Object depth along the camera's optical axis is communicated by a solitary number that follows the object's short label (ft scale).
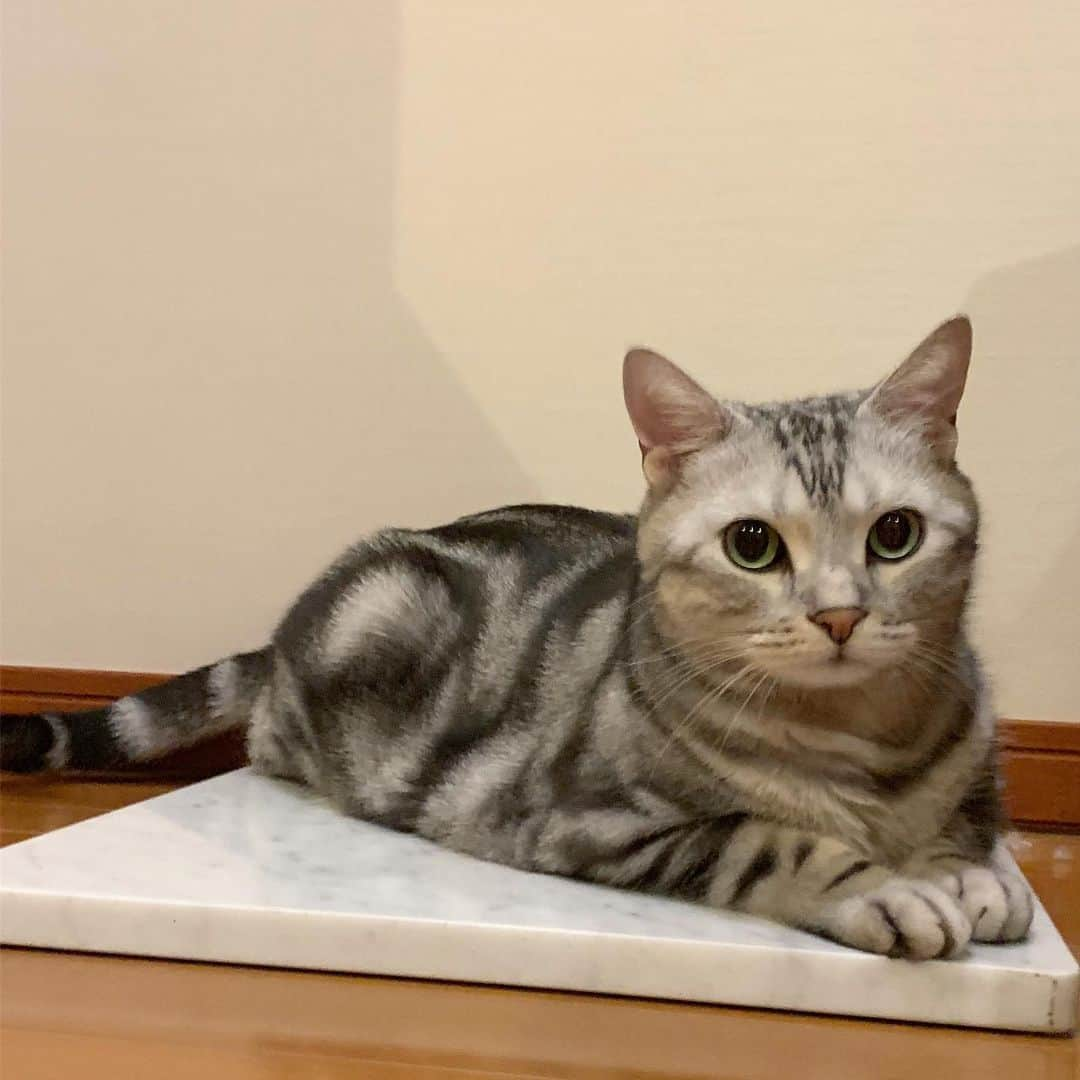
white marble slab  3.10
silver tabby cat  3.29
